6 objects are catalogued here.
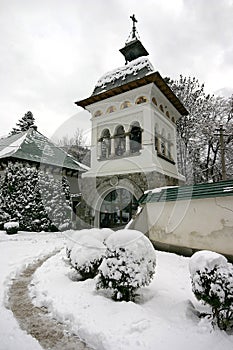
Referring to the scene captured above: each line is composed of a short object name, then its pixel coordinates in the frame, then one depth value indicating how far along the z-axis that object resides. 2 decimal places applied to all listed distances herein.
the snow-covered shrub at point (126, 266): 3.38
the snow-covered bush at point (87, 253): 4.36
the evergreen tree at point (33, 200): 11.20
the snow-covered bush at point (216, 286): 2.65
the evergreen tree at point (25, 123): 26.40
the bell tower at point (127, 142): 9.16
